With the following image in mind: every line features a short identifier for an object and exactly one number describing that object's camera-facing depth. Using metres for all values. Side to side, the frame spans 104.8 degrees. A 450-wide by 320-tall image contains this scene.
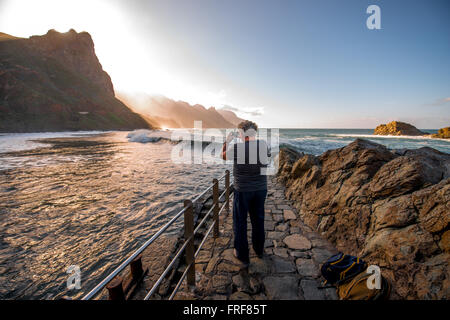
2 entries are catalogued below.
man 2.80
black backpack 2.45
